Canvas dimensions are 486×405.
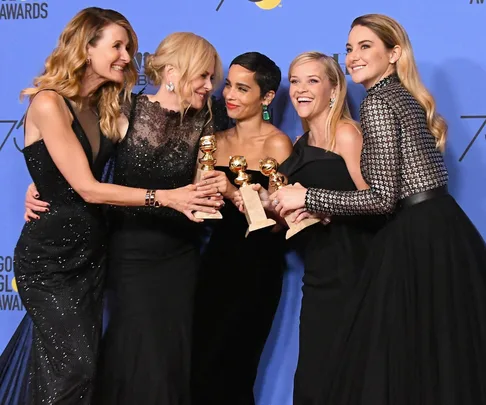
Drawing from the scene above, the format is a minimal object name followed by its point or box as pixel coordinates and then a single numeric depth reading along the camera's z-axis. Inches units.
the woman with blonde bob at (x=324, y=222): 109.3
